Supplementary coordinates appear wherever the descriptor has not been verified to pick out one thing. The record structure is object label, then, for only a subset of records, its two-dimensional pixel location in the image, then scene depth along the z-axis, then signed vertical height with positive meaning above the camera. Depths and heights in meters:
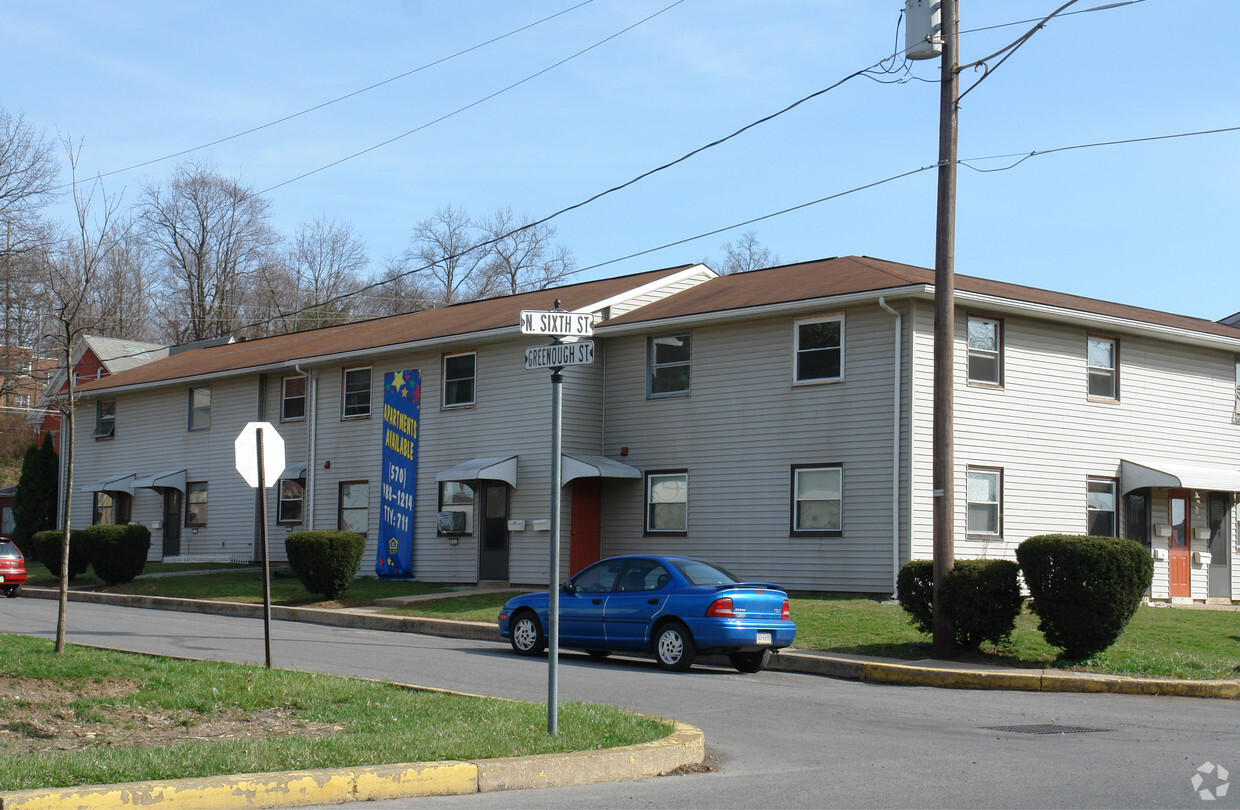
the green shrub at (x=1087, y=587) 14.44 -1.02
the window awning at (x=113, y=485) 35.97 +0.00
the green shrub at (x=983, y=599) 15.07 -1.24
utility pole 15.35 +1.82
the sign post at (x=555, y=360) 8.79 +0.95
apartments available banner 28.27 +0.34
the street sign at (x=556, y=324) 8.87 +1.21
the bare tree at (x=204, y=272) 62.38 +10.90
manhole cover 10.53 -1.98
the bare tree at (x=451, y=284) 60.69 +10.38
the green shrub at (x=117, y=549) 27.86 -1.44
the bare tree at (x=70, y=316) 12.88 +1.84
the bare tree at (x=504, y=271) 60.69 +10.86
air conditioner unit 27.06 -0.71
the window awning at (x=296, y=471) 31.10 +0.43
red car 27.25 -1.89
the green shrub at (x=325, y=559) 23.05 -1.32
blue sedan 14.90 -1.51
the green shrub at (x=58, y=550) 27.61 -1.50
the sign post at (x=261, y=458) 12.98 +0.32
